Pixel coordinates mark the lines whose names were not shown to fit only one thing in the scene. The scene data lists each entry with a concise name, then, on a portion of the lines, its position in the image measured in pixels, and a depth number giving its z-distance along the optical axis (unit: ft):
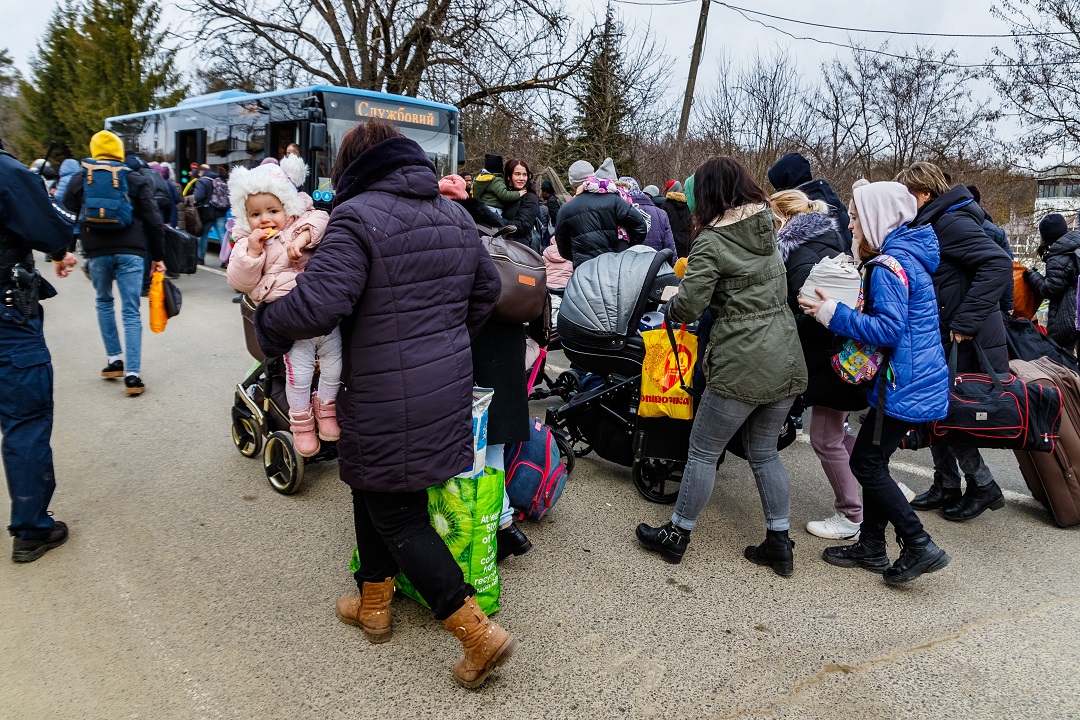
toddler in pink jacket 9.08
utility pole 50.98
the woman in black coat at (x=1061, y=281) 18.54
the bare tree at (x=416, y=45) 57.47
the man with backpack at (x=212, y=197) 40.24
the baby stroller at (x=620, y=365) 13.30
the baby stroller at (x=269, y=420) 13.21
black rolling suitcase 18.80
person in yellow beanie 18.13
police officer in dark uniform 10.53
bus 36.29
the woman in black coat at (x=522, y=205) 25.02
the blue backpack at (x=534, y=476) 12.32
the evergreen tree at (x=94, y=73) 83.15
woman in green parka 10.73
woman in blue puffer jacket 10.68
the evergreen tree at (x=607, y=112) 63.21
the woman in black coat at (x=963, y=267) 12.50
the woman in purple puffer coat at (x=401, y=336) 7.73
